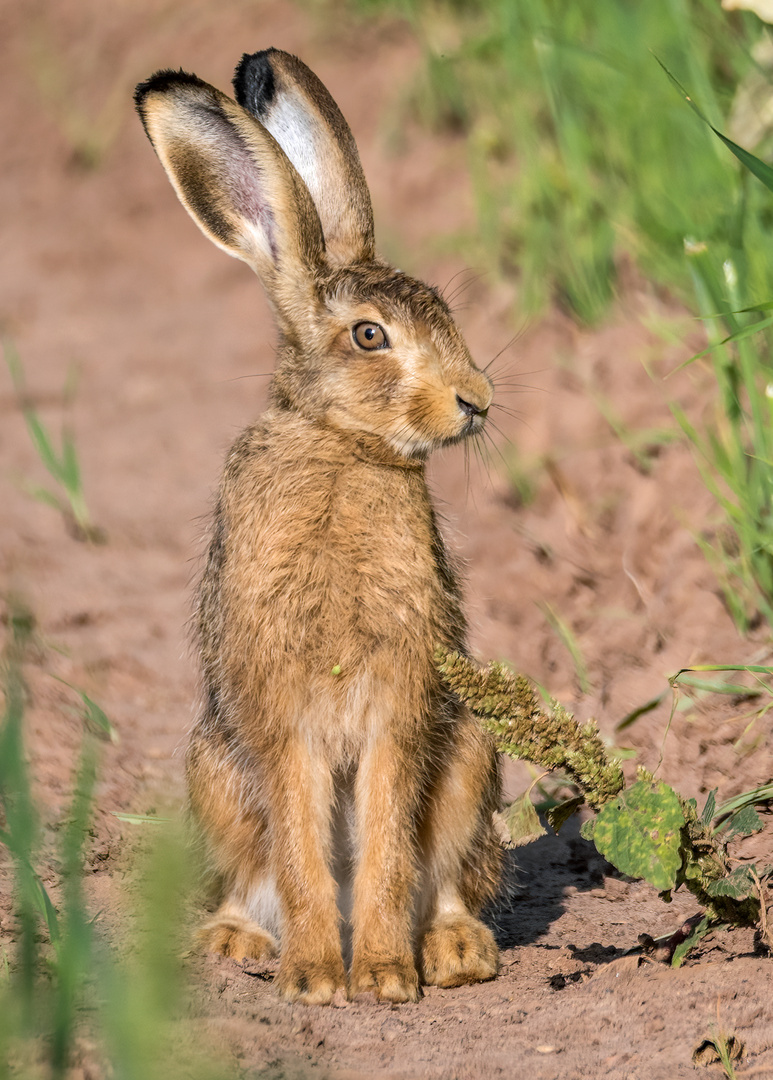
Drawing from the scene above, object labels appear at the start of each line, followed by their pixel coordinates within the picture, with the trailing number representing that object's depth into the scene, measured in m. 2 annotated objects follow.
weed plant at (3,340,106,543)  9.20
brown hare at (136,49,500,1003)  5.73
